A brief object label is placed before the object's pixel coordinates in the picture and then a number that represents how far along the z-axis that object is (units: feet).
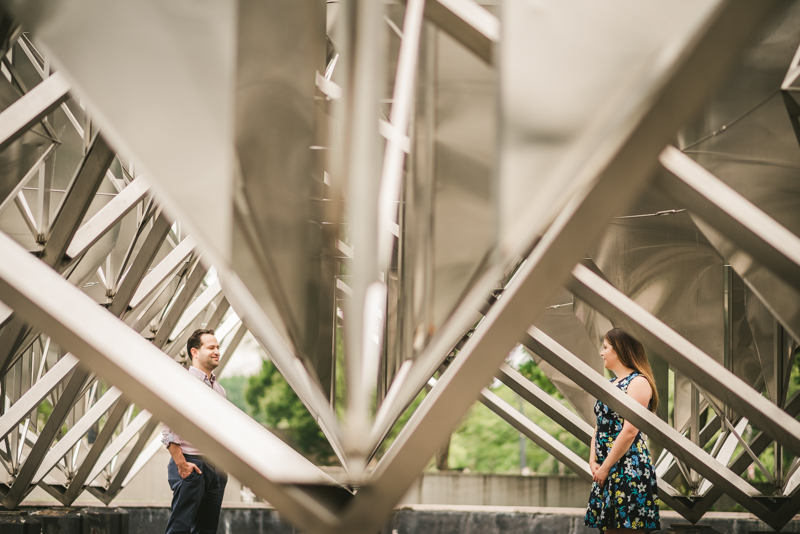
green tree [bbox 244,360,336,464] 138.00
